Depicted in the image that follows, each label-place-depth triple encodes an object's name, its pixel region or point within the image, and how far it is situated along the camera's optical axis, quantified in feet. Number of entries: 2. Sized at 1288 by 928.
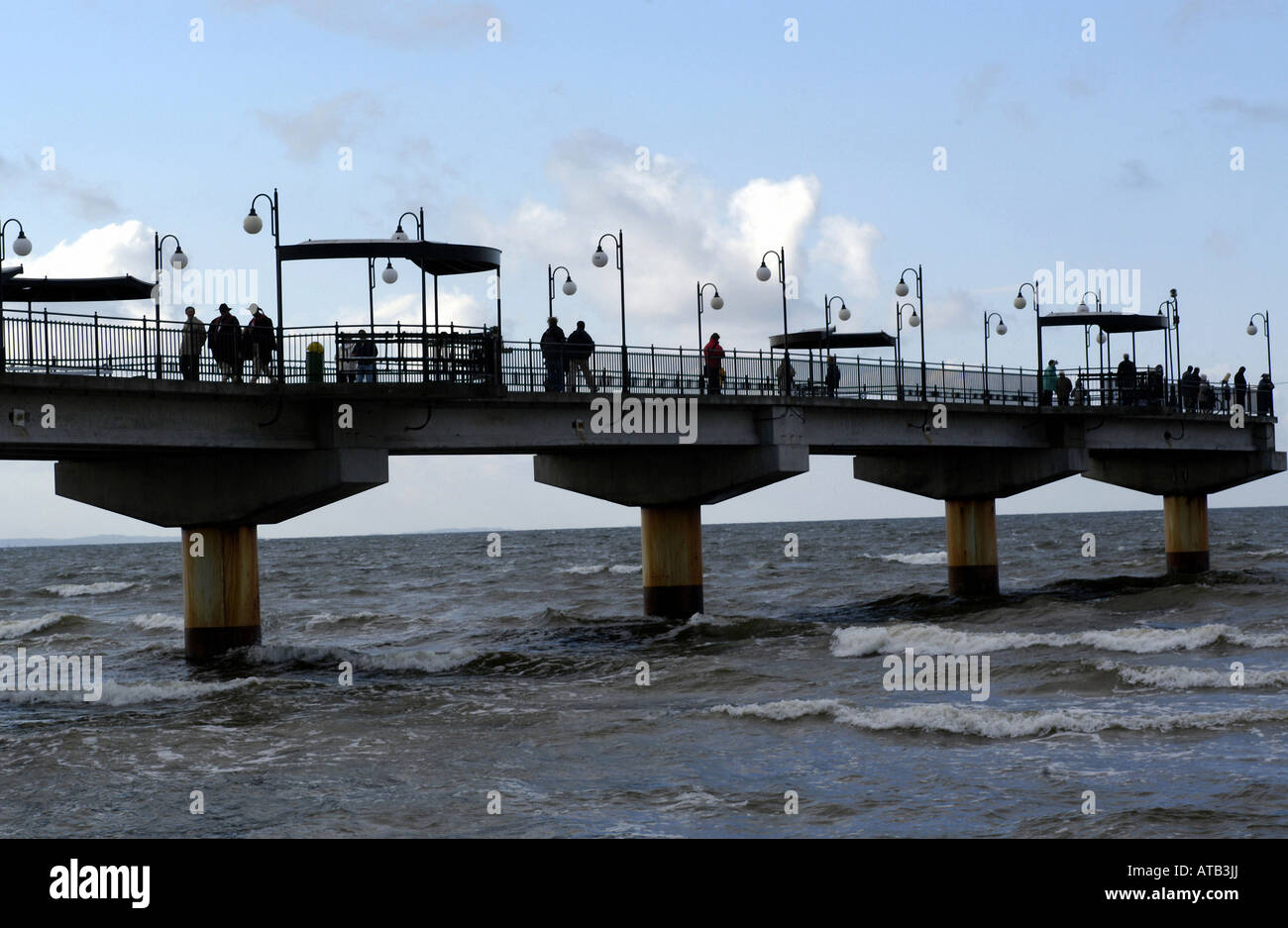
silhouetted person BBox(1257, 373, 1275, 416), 187.32
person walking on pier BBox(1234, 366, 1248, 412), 183.11
